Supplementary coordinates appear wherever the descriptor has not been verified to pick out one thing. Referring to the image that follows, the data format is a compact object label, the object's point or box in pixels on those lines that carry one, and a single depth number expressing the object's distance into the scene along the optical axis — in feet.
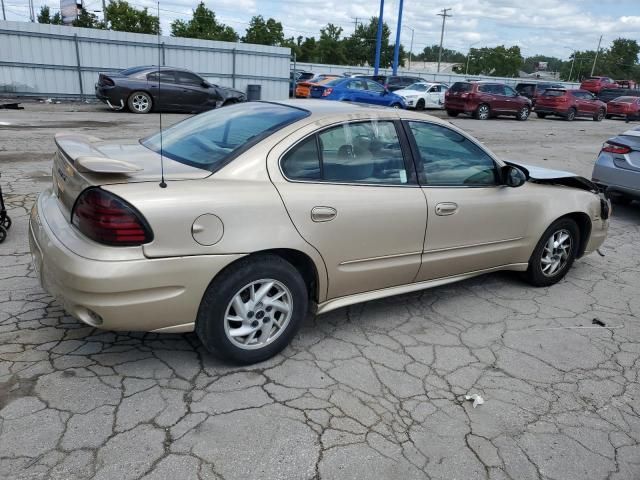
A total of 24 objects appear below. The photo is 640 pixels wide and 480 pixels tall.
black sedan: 52.26
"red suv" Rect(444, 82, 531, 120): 72.54
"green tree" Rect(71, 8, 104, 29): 165.87
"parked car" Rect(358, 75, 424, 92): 87.20
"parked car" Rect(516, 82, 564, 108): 96.27
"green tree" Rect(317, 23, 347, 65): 224.94
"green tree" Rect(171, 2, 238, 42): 164.25
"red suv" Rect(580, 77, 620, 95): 129.08
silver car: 24.08
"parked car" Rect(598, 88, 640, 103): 110.93
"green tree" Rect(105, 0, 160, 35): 153.17
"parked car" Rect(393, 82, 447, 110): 80.07
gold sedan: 8.96
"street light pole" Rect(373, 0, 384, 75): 104.47
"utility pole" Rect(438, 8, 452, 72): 252.99
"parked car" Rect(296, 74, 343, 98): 71.51
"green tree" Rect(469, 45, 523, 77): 307.99
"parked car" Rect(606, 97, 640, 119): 95.20
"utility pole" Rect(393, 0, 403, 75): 107.88
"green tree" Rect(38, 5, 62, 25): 229.86
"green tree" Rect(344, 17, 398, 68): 232.53
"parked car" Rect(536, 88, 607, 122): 84.23
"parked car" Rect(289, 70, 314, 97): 90.99
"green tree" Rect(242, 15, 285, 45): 186.09
